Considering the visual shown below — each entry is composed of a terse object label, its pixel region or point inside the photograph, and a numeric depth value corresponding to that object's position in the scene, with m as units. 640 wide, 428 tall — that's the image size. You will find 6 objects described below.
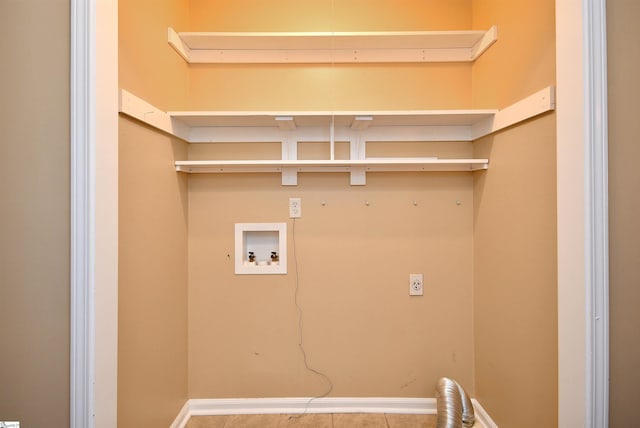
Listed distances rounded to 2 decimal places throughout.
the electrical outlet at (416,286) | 2.16
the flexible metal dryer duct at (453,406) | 1.81
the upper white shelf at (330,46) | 1.96
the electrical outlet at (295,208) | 2.16
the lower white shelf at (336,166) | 1.93
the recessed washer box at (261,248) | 2.16
